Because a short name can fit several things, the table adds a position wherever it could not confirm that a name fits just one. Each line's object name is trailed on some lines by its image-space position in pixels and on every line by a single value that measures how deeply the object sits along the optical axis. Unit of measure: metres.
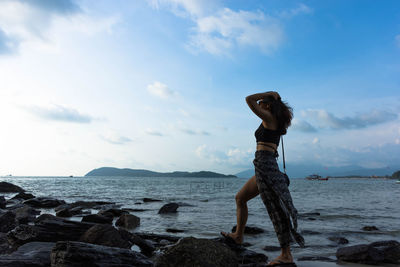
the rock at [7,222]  7.85
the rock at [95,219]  8.41
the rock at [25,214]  9.55
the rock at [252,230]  8.31
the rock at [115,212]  12.68
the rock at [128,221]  9.51
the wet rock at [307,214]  12.49
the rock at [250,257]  4.92
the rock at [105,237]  5.46
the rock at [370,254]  5.00
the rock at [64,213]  11.64
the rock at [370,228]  9.17
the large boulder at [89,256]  3.66
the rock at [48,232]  5.73
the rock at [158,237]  6.96
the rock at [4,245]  5.47
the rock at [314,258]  5.25
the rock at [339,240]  7.15
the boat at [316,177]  156.07
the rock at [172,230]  8.62
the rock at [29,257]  3.99
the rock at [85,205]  15.44
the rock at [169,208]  13.53
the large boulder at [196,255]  3.75
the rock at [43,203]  16.39
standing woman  4.35
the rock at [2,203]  14.32
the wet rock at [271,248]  6.29
